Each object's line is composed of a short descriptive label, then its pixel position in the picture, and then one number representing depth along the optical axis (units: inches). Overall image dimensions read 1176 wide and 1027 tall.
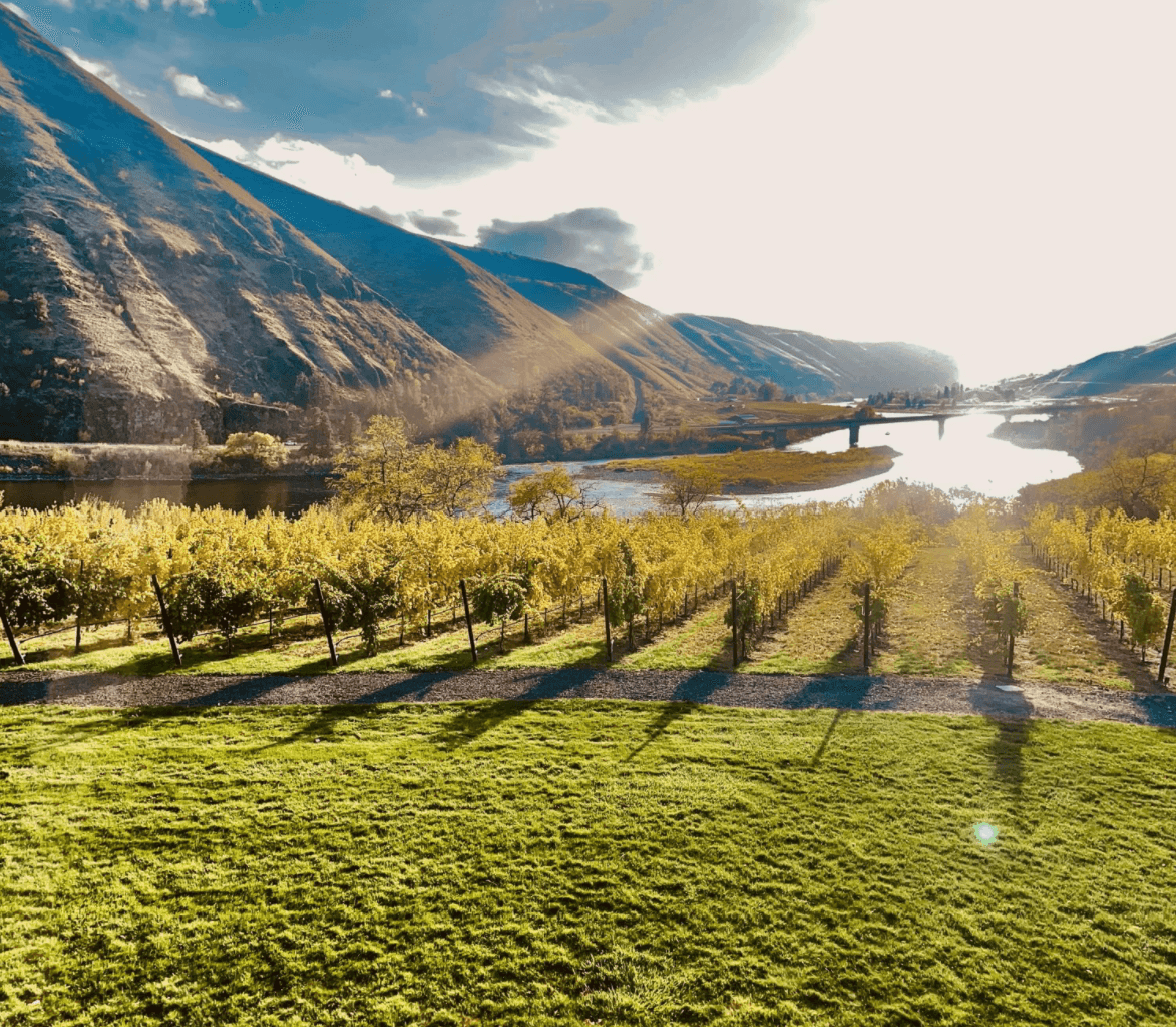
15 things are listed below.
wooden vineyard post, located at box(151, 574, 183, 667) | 776.9
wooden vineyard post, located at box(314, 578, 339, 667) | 789.1
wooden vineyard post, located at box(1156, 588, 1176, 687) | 748.1
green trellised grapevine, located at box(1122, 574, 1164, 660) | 832.3
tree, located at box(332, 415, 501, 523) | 1943.9
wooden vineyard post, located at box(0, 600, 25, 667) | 730.2
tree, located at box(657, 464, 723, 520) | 2891.2
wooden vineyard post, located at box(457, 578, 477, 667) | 824.9
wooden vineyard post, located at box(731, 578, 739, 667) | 849.5
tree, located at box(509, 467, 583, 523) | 2257.6
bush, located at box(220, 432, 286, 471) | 4601.4
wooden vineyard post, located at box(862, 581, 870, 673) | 816.3
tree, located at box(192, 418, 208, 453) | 4787.6
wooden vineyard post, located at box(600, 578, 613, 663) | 848.9
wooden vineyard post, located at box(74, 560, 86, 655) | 823.1
